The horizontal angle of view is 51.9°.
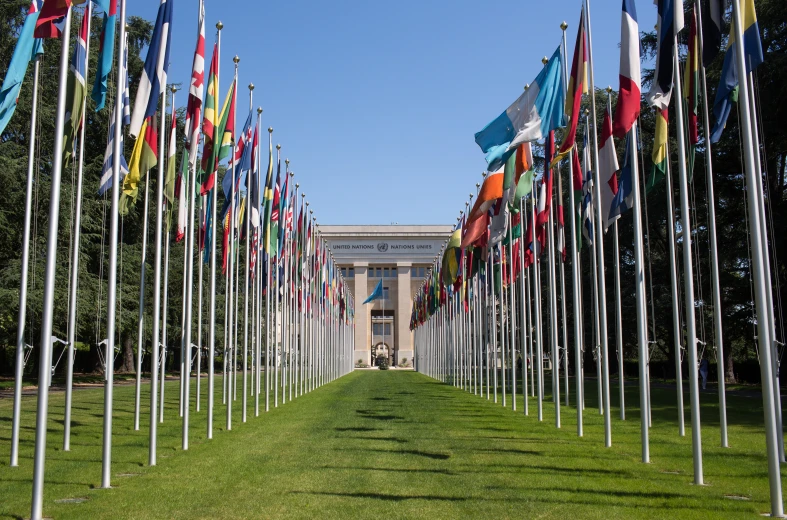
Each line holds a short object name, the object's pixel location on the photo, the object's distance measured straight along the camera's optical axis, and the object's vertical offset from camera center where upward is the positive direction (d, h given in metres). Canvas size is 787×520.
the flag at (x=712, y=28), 12.58 +4.92
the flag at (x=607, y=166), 16.77 +3.64
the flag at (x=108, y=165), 16.33 +3.67
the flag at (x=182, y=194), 18.67 +3.60
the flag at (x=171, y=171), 17.63 +3.85
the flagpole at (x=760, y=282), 9.74 +0.74
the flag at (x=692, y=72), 14.44 +4.82
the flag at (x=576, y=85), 16.42 +5.26
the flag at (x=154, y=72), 13.61 +4.68
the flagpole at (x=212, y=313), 17.99 +0.72
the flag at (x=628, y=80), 13.99 +4.52
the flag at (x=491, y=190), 22.77 +4.32
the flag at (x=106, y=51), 13.62 +4.97
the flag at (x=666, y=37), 12.69 +4.88
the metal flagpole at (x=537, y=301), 23.17 +1.23
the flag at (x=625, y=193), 15.59 +2.94
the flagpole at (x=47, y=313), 9.78 +0.42
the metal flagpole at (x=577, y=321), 18.64 +0.48
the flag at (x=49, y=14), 11.66 +4.80
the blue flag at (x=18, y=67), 12.80 +4.42
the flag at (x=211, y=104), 17.56 +5.20
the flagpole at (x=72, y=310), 15.57 +0.70
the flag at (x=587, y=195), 21.16 +3.95
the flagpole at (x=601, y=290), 16.83 +1.14
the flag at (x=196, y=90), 16.16 +5.06
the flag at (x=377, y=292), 70.00 +4.50
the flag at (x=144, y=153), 14.98 +3.62
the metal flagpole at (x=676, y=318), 14.66 +0.44
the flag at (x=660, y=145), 14.98 +3.71
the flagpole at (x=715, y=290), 16.03 +1.02
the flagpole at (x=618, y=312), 19.66 +0.73
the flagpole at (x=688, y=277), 12.45 +1.01
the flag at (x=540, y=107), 18.45 +5.39
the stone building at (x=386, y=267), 115.00 +11.22
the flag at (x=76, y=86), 14.07 +4.60
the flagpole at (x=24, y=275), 13.60 +1.25
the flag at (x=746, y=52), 11.87 +4.27
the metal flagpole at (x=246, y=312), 23.05 +0.98
